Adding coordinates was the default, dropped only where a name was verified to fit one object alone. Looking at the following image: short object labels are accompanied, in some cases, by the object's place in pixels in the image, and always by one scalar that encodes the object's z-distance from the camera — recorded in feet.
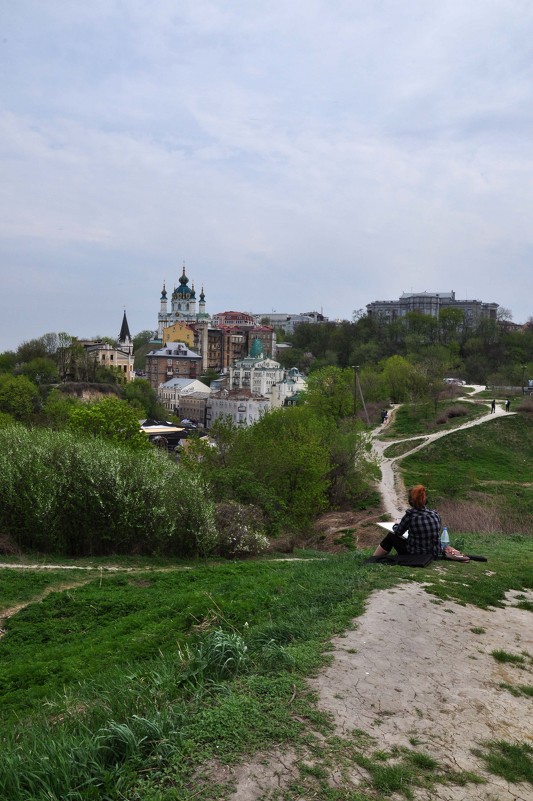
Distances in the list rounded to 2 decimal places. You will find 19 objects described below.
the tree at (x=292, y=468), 89.25
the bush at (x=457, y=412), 151.84
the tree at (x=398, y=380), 191.00
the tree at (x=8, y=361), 280.59
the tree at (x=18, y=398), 209.36
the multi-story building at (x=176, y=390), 351.87
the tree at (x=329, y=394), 166.81
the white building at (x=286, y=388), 333.42
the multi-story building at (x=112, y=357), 326.44
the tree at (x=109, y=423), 117.54
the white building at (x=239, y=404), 305.94
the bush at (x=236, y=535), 56.13
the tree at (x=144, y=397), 274.57
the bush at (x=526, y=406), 141.08
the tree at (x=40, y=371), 260.83
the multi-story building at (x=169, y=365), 394.73
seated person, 33.98
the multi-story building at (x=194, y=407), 336.90
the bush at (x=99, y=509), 55.72
